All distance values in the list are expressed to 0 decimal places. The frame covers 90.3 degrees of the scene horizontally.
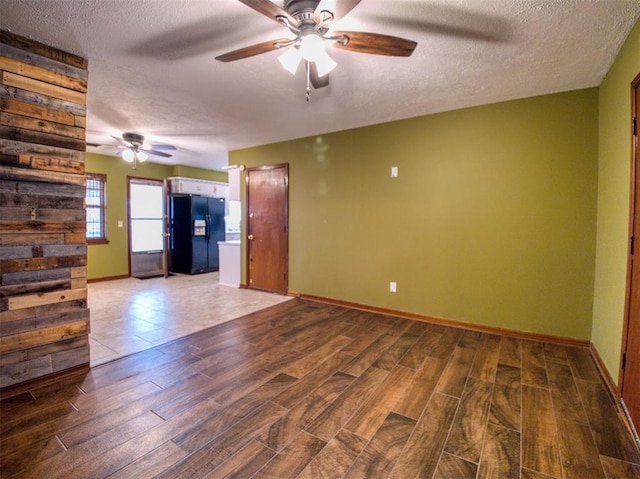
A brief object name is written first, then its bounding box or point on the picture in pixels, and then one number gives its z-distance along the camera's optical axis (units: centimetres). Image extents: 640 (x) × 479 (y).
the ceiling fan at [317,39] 170
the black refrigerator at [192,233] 691
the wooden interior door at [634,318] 190
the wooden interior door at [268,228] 506
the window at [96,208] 601
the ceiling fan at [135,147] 462
